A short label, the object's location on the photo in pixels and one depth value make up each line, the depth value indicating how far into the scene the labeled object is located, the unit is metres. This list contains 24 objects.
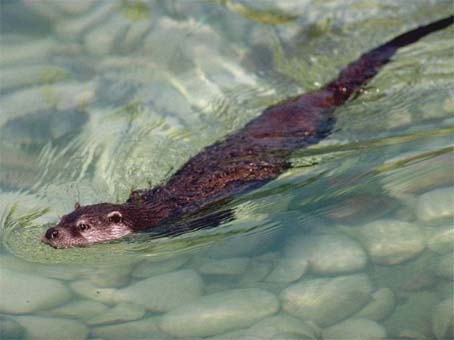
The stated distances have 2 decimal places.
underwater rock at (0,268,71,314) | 9.20
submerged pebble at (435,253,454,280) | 8.91
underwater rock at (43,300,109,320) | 8.99
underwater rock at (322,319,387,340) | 8.20
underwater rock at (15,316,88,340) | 8.65
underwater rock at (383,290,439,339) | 8.20
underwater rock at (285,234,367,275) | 9.24
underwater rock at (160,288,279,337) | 8.55
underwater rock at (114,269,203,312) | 9.02
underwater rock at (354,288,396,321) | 8.47
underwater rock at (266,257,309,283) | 9.14
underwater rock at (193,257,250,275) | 9.37
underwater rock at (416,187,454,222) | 9.86
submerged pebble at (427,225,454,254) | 9.34
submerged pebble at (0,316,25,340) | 8.71
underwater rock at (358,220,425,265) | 9.30
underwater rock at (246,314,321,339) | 8.34
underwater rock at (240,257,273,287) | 9.13
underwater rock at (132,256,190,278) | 9.62
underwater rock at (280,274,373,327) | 8.59
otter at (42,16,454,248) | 10.56
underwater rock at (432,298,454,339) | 8.09
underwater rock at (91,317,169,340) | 8.52
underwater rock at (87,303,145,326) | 8.84
